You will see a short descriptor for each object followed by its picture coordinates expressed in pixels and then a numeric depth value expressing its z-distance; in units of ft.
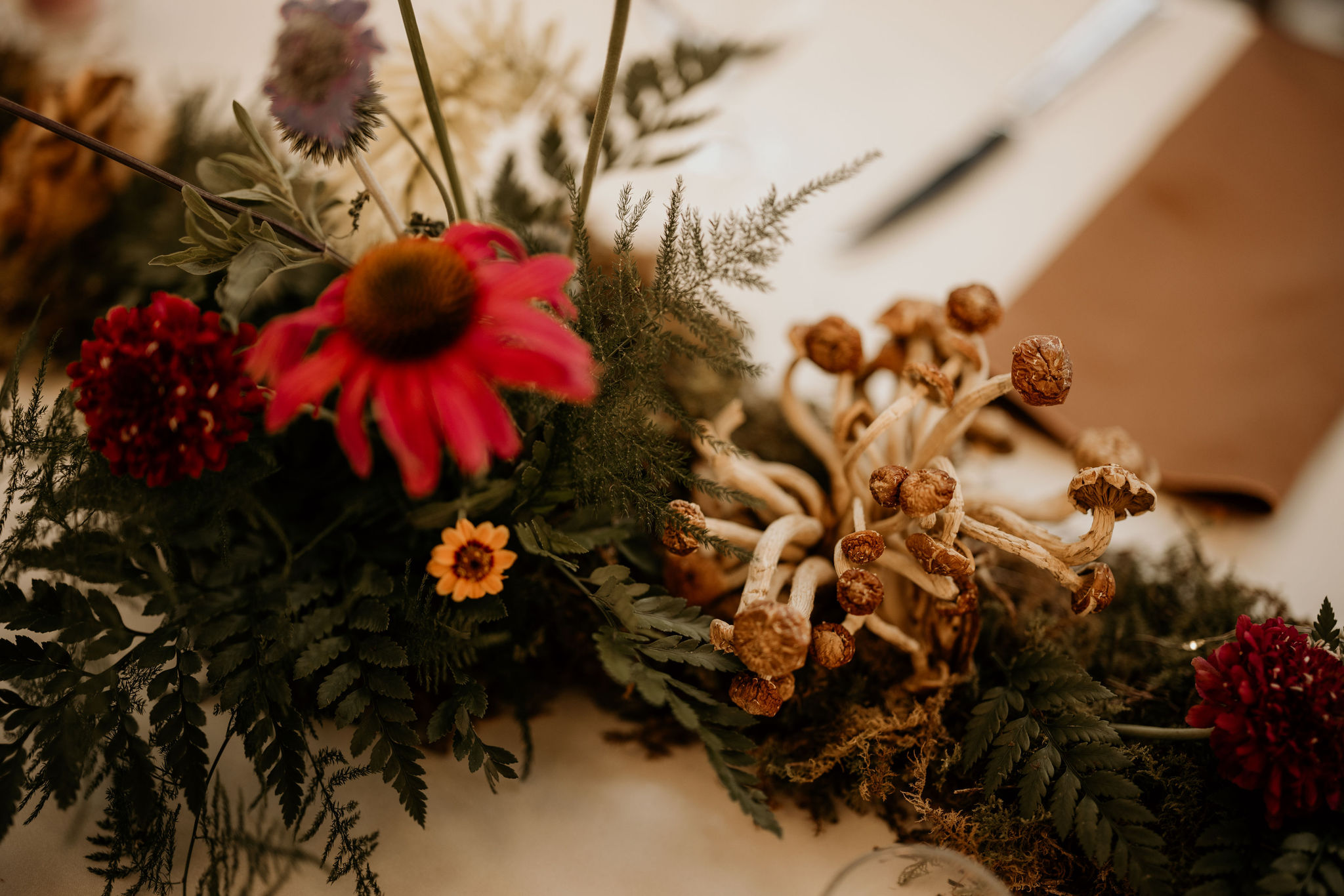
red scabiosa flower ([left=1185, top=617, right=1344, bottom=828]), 1.00
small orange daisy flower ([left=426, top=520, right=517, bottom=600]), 1.07
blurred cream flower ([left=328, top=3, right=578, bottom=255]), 1.53
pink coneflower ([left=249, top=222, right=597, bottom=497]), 0.85
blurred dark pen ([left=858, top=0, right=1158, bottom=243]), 2.48
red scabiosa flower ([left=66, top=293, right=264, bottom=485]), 0.99
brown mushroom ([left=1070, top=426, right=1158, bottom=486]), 1.36
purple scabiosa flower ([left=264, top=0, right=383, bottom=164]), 0.97
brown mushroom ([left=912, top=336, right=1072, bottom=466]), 1.09
